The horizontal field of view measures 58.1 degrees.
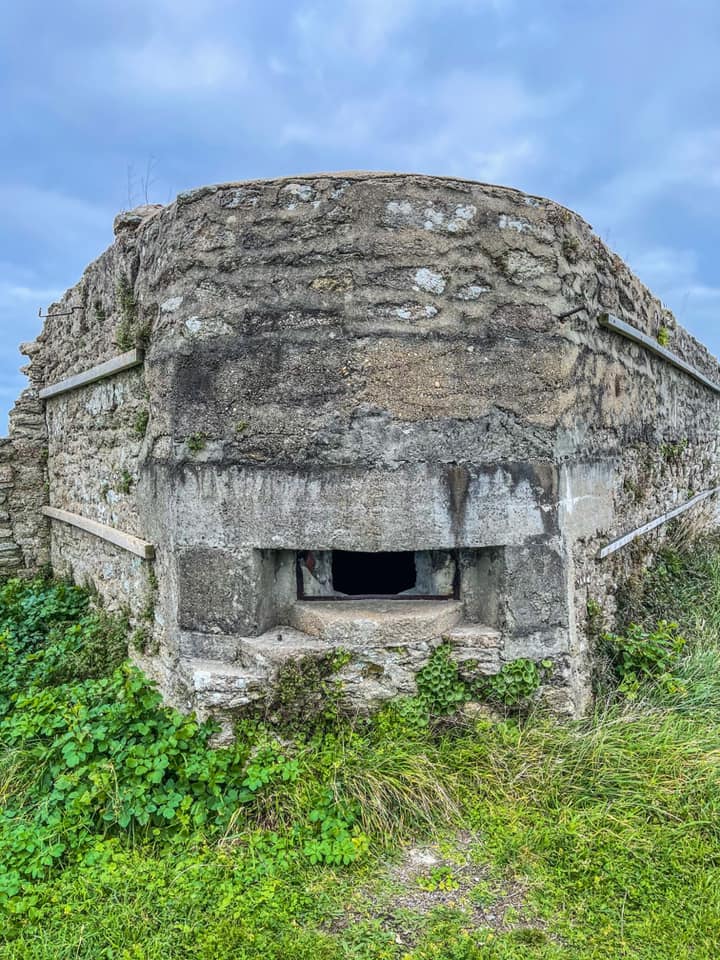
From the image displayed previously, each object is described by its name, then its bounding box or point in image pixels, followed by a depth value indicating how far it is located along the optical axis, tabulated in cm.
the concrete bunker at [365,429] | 353
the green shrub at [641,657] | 417
